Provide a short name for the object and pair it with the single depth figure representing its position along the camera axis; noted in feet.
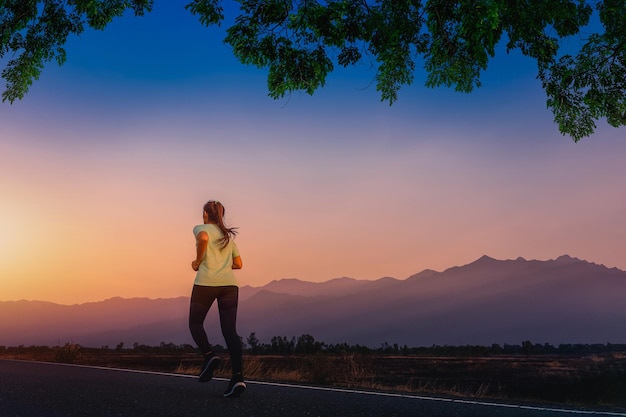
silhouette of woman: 22.03
